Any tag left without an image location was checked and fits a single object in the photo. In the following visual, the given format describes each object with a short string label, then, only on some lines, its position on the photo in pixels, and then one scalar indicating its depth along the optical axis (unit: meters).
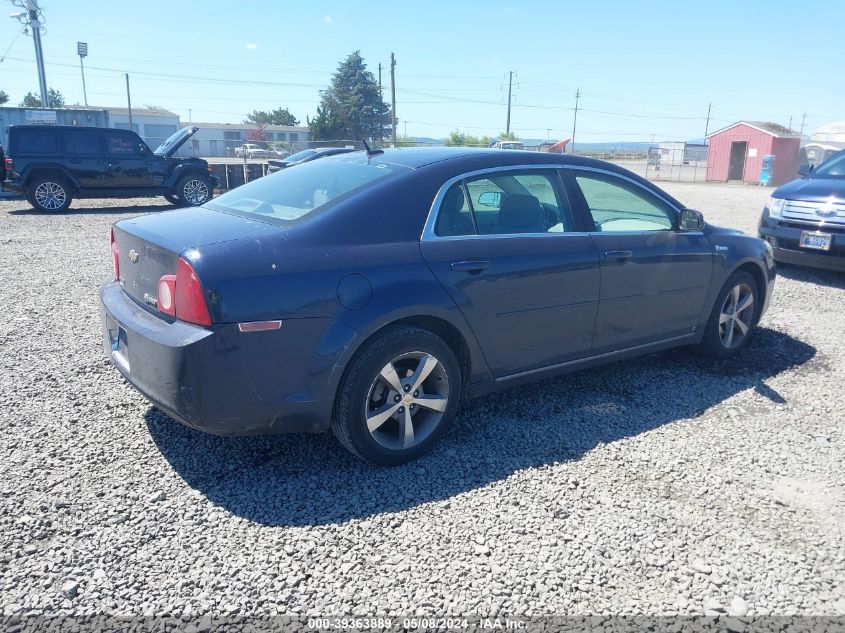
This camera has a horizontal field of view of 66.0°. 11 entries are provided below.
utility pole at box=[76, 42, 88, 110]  39.22
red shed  35.97
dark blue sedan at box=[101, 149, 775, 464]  2.93
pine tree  69.69
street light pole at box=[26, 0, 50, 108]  24.67
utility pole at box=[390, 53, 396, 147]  46.74
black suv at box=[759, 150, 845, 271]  7.75
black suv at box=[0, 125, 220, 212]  13.99
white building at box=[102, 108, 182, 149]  65.88
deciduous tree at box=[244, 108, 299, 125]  95.75
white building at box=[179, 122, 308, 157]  71.04
